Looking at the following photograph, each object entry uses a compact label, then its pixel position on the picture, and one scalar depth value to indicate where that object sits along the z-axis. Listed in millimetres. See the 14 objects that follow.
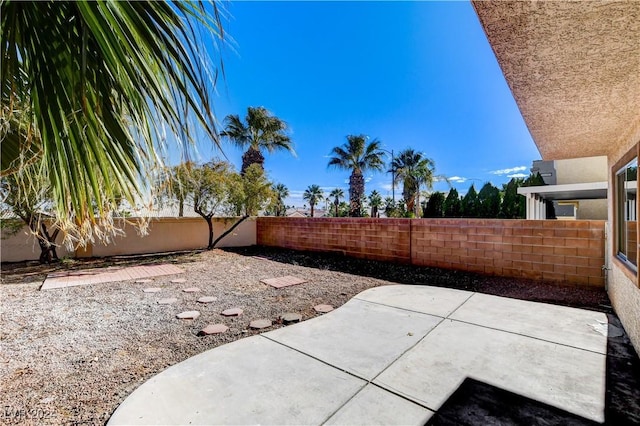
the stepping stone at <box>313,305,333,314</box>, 4309
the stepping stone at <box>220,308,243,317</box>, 4128
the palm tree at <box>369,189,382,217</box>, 32066
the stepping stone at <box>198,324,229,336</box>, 3521
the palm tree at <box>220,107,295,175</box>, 17609
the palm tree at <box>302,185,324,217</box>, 40594
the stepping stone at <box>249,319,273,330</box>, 3695
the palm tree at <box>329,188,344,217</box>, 38481
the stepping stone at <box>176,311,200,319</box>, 4039
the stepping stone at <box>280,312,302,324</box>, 3906
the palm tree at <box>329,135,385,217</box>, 22658
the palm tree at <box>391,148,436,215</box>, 23953
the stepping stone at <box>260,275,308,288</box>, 5859
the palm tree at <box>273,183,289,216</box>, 36656
